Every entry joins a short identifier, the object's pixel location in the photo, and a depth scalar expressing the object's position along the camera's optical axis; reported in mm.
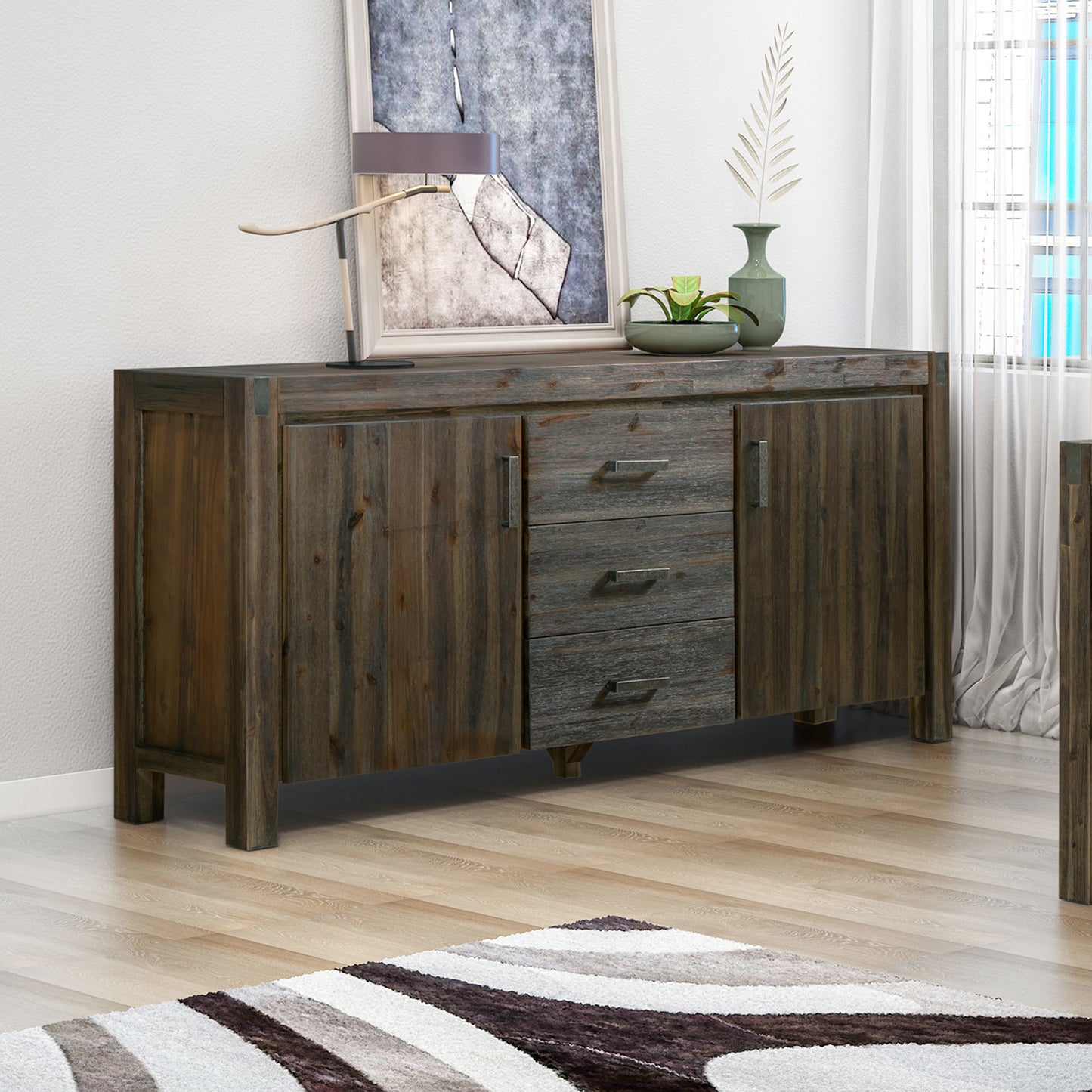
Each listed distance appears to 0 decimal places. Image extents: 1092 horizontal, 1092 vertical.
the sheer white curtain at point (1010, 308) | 6982
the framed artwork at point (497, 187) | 6402
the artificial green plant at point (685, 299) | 6739
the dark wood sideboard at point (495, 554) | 5492
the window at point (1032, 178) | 6938
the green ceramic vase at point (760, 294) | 7019
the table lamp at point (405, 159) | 5994
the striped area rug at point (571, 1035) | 3575
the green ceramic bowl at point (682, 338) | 6589
